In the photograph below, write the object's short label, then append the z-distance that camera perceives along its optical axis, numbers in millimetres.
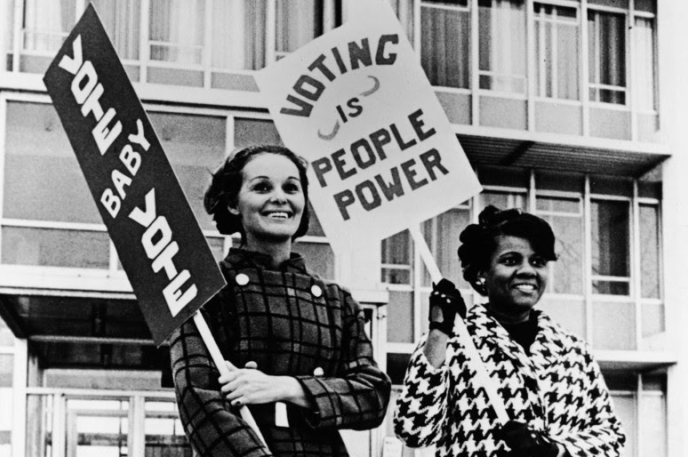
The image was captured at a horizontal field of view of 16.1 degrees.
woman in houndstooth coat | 5253
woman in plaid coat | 4795
